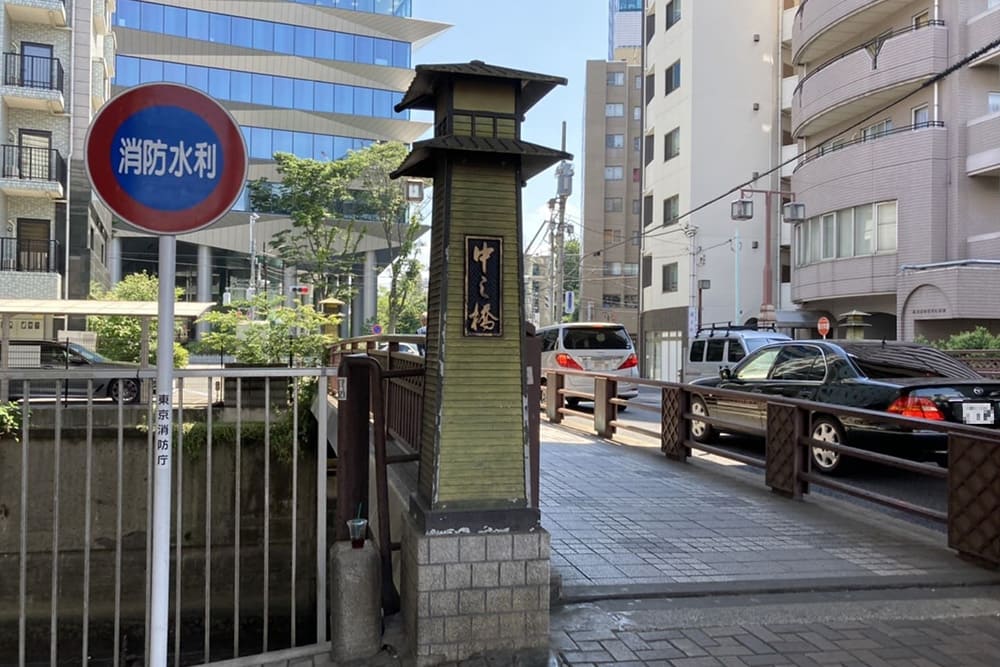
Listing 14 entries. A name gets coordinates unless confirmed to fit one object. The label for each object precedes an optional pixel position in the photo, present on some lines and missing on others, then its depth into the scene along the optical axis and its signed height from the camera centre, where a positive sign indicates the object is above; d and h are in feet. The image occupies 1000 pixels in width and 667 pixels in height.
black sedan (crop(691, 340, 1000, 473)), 23.65 -1.77
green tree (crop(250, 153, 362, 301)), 110.01 +17.97
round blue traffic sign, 9.55 +2.33
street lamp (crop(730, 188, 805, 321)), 78.69 +13.53
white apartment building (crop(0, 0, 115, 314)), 77.00 +19.60
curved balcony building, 64.95 +16.56
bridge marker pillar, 12.28 -1.22
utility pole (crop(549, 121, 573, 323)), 86.74 +12.99
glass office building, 138.00 +51.25
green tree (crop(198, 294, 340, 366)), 47.60 +0.00
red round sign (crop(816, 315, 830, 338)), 70.79 +1.27
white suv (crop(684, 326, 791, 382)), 53.16 -0.64
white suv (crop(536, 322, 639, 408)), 49.70 -1.01
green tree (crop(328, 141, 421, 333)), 108.58 +20.81
